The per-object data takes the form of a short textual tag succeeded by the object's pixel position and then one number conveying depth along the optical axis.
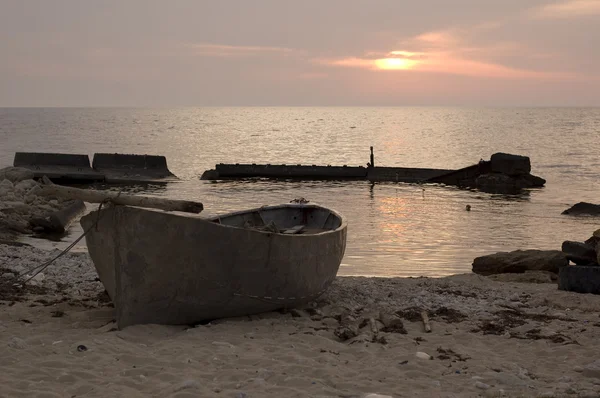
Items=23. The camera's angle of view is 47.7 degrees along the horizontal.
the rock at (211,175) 49.69
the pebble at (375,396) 6.43
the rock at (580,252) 13.25
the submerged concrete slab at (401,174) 47.02
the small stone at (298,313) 9.95
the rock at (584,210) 31.17
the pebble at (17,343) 7.64
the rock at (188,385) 6.56
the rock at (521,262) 15.23
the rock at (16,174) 30.13
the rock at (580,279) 11.52
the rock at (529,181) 44.16
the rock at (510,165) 44.66
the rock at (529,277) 13.84
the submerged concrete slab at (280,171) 49.34
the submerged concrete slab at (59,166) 43.66
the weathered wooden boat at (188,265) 8.70
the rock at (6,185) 27.17
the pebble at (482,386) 6.87
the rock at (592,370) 7.22
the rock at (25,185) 27.32
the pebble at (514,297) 11.33
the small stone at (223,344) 8.11
